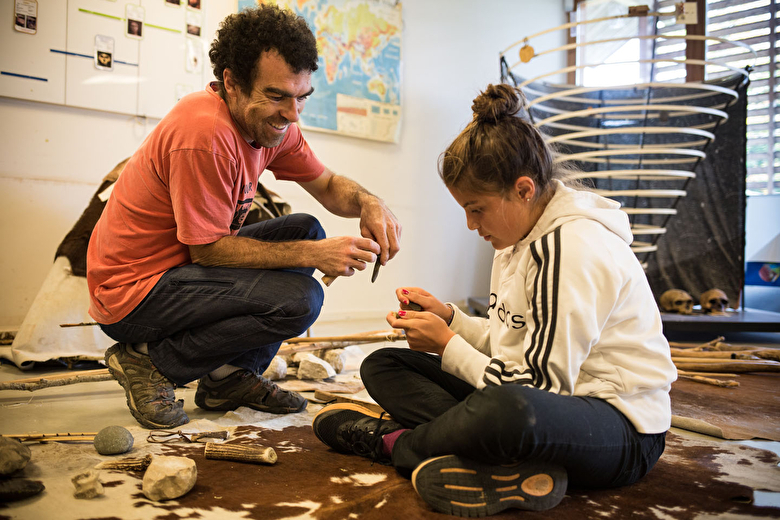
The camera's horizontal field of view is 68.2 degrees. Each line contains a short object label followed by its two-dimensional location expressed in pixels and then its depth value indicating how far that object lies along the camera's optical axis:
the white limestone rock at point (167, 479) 1.09
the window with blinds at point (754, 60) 4.12
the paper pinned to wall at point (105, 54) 2.80
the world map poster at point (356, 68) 3.74
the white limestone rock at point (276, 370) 2.25
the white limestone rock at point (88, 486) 1.07
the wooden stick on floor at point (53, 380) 1.79
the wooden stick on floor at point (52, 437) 1.37
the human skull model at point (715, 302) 3.69
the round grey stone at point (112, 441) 1.33
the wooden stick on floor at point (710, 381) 2.28
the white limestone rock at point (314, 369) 2.29
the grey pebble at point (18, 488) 1.05
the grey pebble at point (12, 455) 1.13
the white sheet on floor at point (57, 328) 2.34
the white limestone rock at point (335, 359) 2.45
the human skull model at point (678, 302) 3.67
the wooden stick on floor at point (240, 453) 1.29
